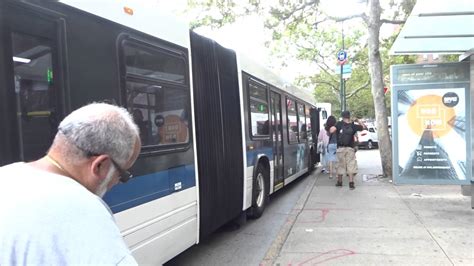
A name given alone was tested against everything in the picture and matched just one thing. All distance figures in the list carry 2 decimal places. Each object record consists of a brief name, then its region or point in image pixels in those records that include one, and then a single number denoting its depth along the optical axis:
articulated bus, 3.03
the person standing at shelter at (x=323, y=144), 13.78
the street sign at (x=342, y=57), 21.80
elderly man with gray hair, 1.28
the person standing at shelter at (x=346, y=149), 10.94
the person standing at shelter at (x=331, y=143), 12.43
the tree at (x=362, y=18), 12.79
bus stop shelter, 7.09
